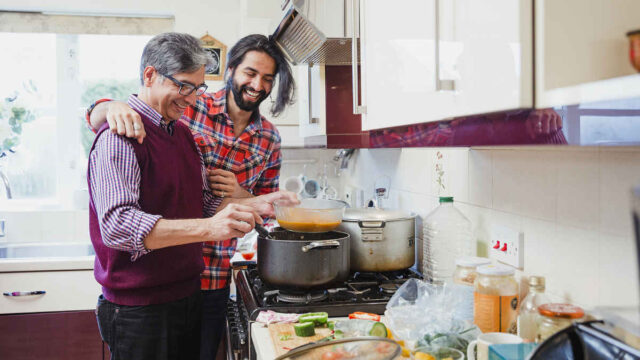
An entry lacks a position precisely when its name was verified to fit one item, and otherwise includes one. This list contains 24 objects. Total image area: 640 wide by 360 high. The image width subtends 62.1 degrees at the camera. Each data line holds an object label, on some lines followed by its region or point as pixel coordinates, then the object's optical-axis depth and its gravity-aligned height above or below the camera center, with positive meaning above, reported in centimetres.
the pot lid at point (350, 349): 98 -35
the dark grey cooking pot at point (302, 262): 157 -29
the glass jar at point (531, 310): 107 -30
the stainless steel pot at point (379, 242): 184 -27
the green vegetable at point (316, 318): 138 -40
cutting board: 124 -42
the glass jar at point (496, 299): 119 -31
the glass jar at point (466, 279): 129 -30
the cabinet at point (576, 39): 64 +15
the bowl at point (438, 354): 104 -38
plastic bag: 112 -36
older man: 148 -16
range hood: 160 +44
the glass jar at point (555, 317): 101 -30
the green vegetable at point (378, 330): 120 -38
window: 343 +44
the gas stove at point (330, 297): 152 -40
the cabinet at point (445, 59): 68 +17
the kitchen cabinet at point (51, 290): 269 -63
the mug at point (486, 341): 101 -35
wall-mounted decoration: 343 +75
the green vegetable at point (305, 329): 129 -40
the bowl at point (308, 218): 174 -18
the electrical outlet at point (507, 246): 133 -22
